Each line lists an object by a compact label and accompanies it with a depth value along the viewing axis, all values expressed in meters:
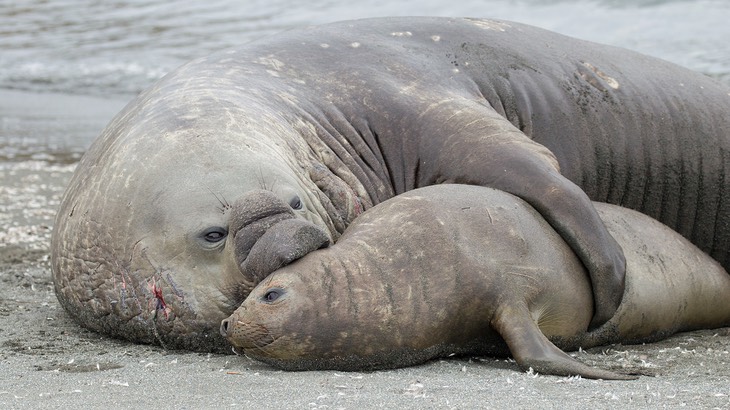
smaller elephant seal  8.57
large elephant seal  9.27
